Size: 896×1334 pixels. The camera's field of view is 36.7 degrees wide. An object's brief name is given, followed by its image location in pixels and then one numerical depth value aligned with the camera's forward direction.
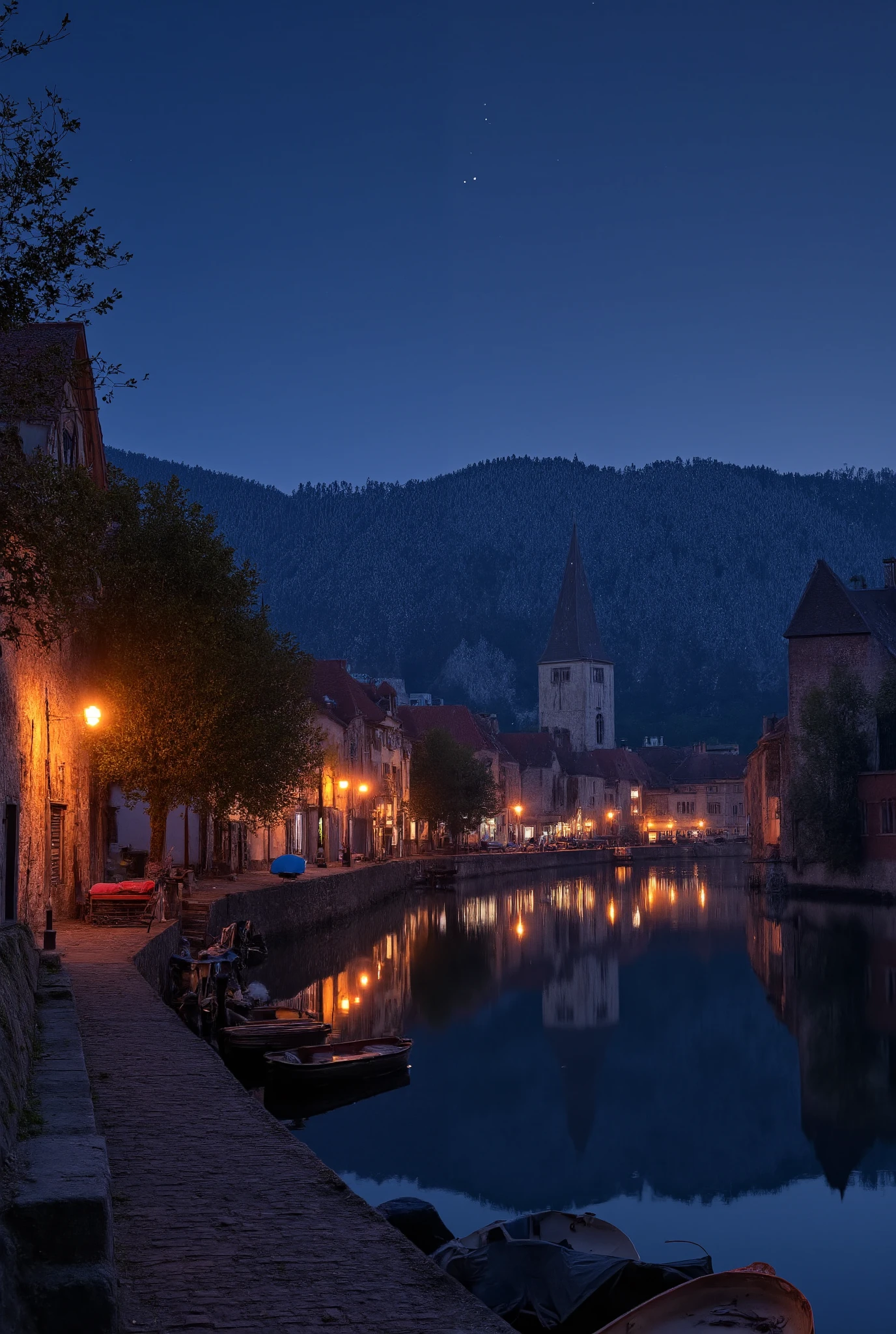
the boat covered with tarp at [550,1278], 10.45
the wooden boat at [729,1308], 9.42
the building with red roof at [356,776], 72.38
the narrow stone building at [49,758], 24.69
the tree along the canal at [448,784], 95.75
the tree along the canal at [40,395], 14.34
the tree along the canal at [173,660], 35.94
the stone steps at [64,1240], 6.50
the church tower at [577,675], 182.50
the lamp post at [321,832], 65.69
